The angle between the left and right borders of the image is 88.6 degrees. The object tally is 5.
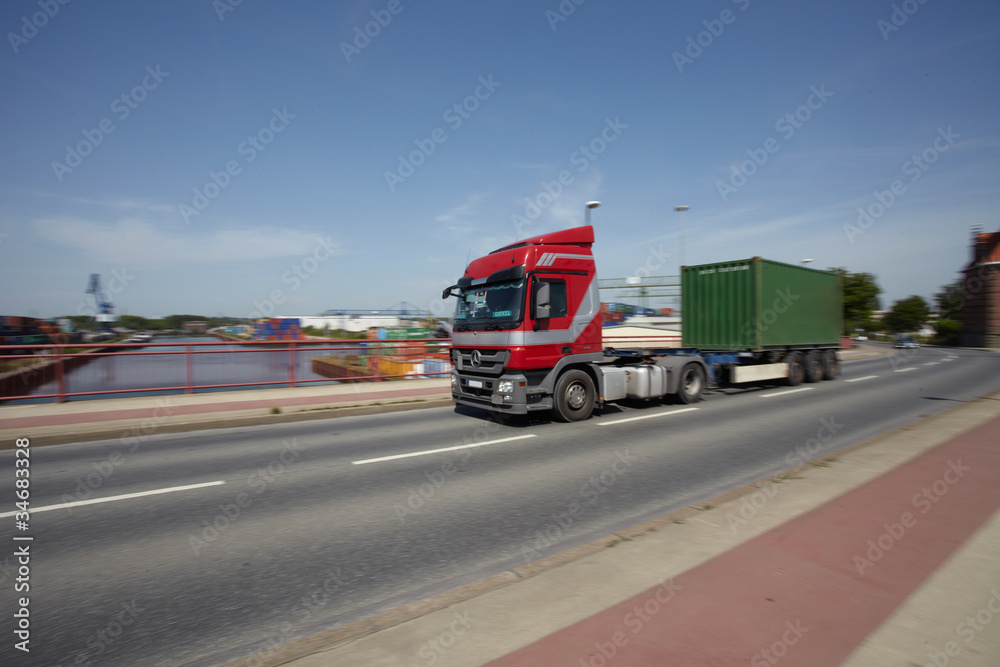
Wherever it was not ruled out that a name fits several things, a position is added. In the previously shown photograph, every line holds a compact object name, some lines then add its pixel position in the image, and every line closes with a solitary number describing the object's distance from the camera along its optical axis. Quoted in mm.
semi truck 9250
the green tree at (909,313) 88250
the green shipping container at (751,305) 14289
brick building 65875
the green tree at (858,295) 39062
